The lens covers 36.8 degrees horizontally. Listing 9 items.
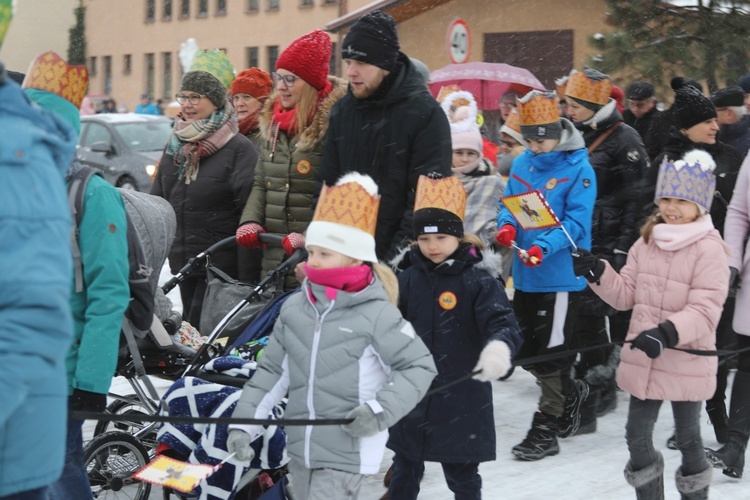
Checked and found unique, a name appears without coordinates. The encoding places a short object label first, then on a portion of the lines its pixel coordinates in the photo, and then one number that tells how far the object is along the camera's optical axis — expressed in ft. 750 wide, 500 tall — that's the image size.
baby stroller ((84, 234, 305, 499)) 15.34
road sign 40.32
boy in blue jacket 19.51
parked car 60.85
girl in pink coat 15.55
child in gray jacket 12.18
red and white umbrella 42.50
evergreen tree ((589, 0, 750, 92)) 38.11
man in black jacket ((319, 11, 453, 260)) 16.67
